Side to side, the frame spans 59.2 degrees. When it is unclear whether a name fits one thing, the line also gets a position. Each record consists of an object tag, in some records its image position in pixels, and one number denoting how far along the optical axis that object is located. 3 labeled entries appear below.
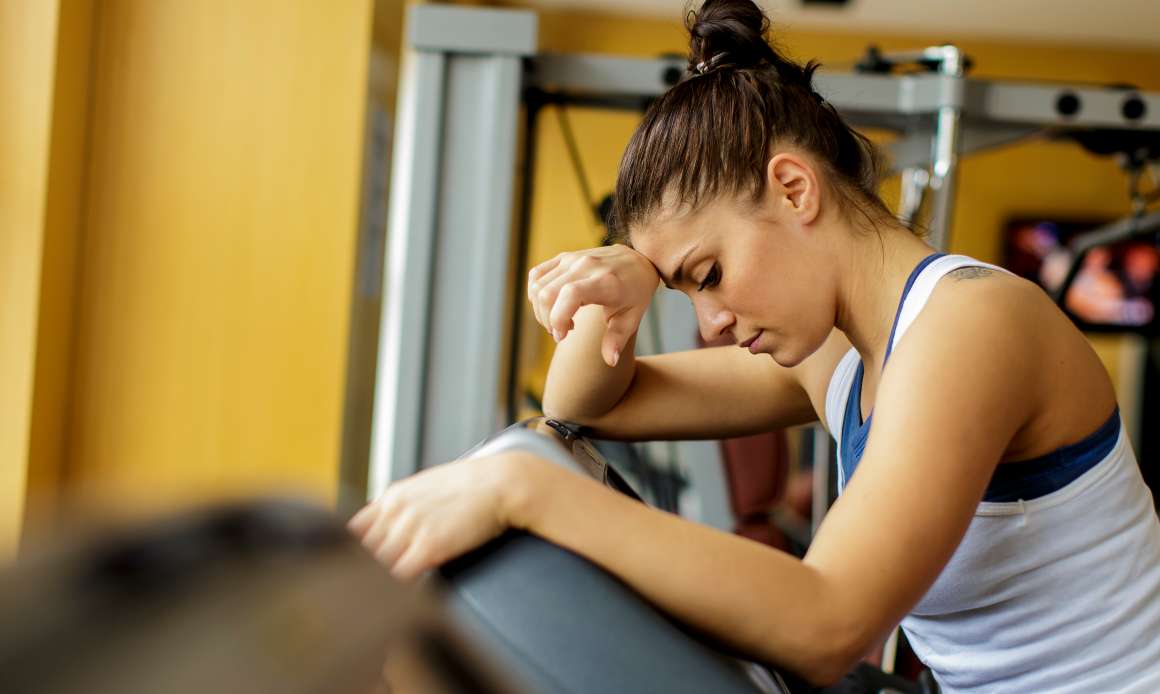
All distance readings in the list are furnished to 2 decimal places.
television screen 5.18
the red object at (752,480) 1.96
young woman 0.50
